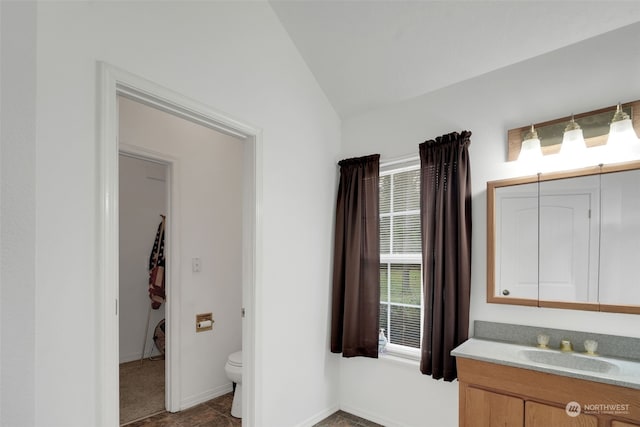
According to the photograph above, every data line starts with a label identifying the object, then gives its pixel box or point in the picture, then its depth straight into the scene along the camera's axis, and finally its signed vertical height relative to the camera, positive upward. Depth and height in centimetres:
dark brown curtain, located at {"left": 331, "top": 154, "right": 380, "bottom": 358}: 269 -43
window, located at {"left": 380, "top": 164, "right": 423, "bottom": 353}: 264 -36
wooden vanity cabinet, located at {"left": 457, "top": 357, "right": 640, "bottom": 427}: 151 -89
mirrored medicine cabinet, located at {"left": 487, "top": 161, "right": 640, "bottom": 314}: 179 -15
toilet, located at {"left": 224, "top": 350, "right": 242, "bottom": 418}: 270 -129
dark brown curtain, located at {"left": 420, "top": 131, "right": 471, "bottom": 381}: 222 -25
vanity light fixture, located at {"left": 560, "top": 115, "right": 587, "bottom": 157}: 191 +40
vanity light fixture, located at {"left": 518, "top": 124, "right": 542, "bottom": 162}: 204 +38
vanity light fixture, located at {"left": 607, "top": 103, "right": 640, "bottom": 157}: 177 +39
